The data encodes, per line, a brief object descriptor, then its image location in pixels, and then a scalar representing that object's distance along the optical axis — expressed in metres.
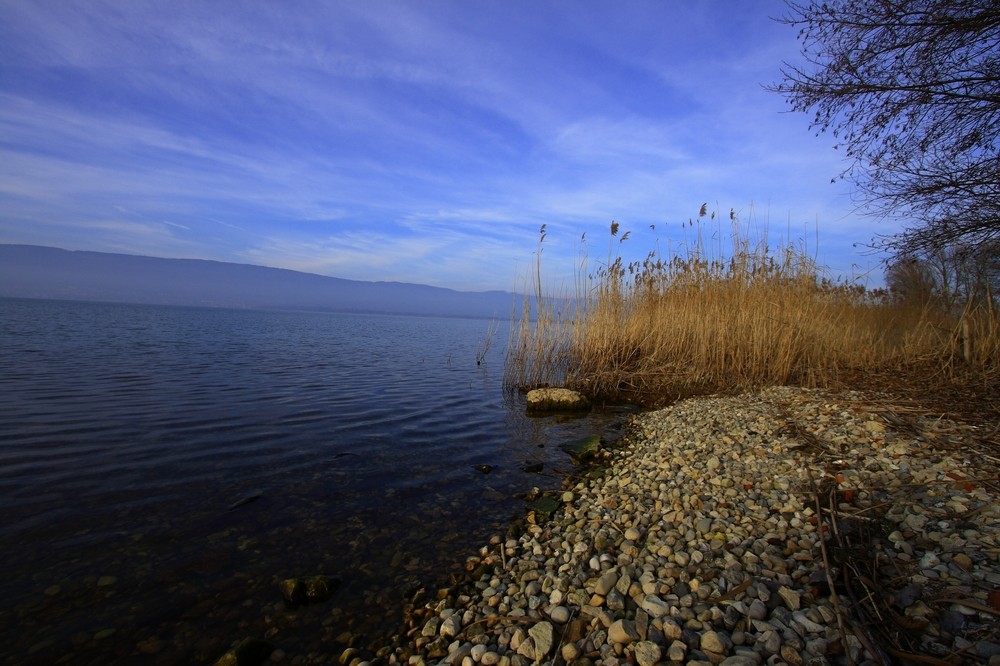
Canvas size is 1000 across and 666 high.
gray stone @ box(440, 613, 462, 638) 2.42
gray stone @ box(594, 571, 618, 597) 2.50
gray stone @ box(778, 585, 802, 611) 2.09
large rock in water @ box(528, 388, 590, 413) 8.33
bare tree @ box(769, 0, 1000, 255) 4.86
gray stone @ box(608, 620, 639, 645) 2.04
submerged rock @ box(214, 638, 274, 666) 2.28
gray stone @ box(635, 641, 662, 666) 1.87
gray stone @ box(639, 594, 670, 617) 2.18
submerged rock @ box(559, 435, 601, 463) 5.67
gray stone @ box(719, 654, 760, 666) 1.74
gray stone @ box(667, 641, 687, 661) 1.87
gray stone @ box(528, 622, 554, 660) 2.11
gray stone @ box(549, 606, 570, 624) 2.31
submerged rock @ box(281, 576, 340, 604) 2.82
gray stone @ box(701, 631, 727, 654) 1.86
